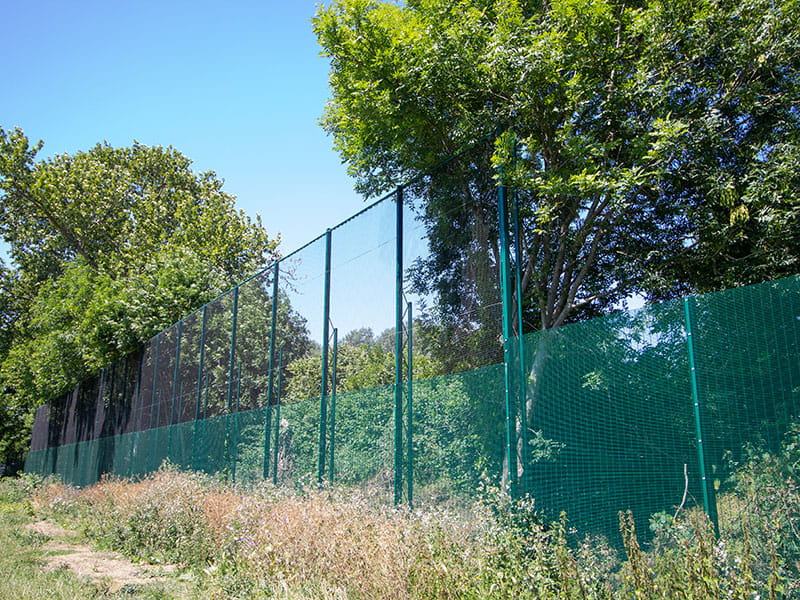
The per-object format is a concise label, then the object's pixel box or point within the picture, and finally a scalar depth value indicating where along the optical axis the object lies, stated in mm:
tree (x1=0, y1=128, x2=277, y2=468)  18375
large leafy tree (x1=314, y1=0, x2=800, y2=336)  6672
